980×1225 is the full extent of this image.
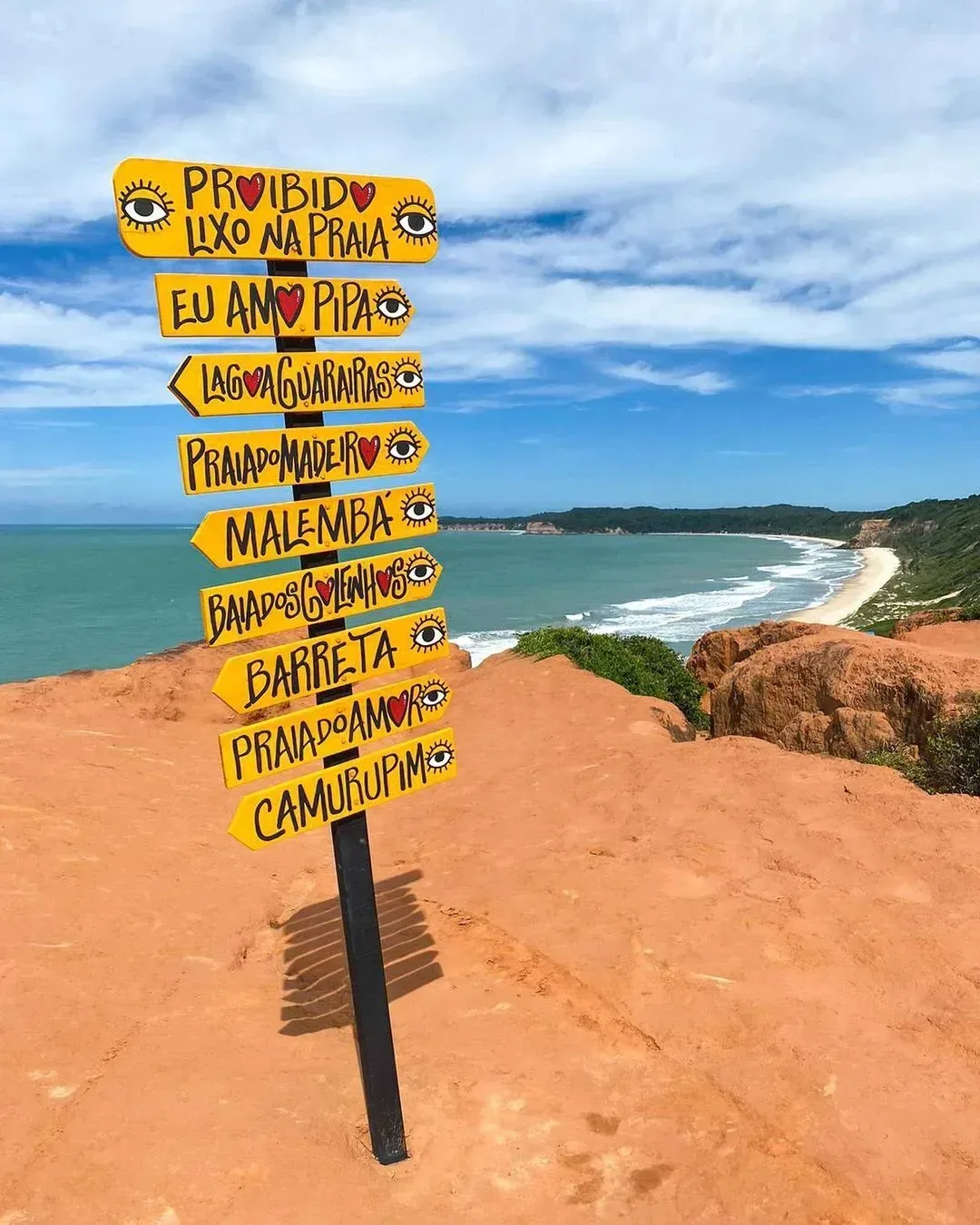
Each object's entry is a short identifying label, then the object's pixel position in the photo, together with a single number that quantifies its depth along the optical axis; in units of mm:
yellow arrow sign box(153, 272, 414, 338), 3245
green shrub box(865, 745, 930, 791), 7848
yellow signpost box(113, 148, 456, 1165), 3281
